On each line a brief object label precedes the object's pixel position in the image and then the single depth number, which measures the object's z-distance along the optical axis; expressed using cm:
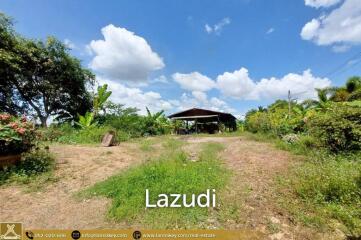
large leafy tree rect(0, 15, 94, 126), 1714
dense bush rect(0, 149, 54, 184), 607
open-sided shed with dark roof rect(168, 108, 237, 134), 2475
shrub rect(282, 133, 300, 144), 1116
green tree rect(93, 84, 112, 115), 2000
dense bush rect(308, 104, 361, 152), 859
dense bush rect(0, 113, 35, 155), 639
